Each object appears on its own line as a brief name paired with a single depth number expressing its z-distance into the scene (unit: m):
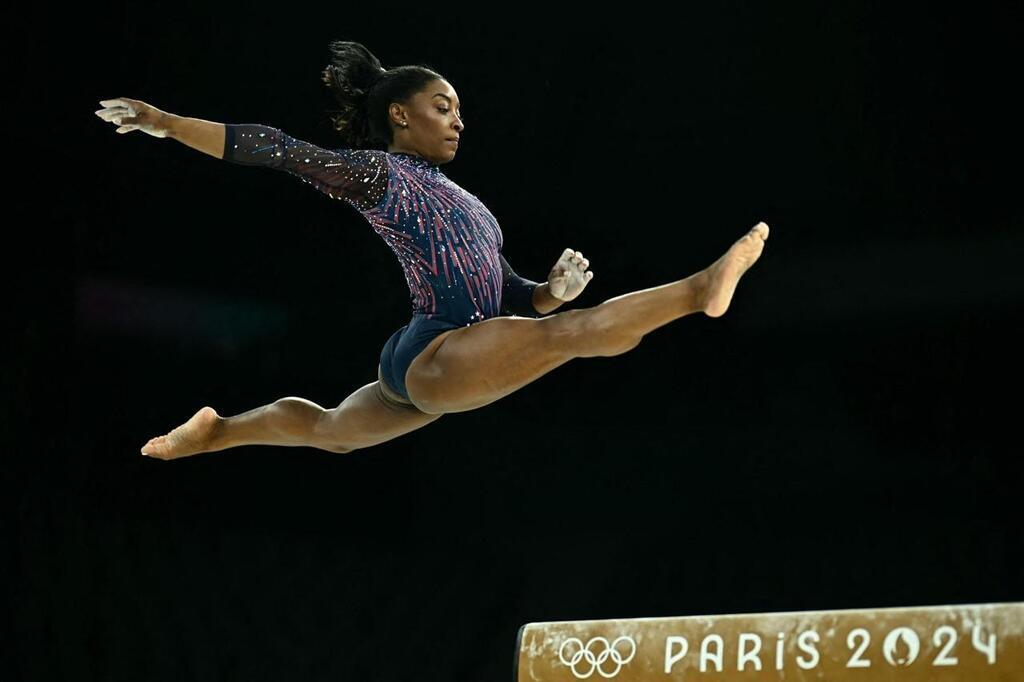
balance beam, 5.63
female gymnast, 5.46
